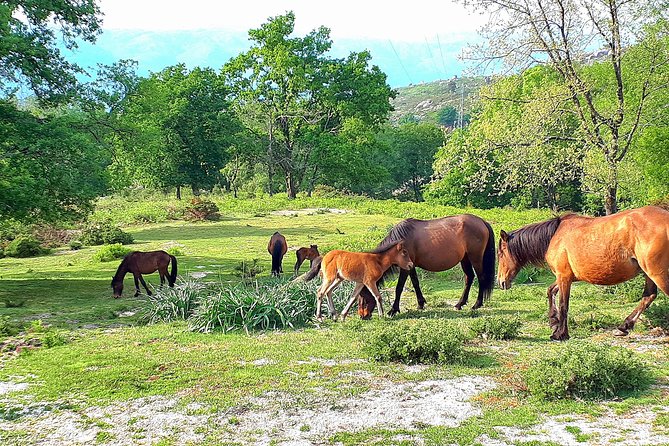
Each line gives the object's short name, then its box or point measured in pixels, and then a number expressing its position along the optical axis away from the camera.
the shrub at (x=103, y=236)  23.39
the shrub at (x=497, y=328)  8.45
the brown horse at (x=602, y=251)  7.52
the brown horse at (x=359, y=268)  10.09
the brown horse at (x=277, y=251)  15.13
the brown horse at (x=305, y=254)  15.57
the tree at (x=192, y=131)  42.62
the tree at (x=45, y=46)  13.12
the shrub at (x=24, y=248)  21.42
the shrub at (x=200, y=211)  31.95
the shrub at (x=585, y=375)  5.96
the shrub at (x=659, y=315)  8.20
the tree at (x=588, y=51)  15.90
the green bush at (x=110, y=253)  19.18
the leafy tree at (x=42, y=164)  12.16
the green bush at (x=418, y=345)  7.44
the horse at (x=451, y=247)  11.13
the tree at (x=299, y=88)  45.97
